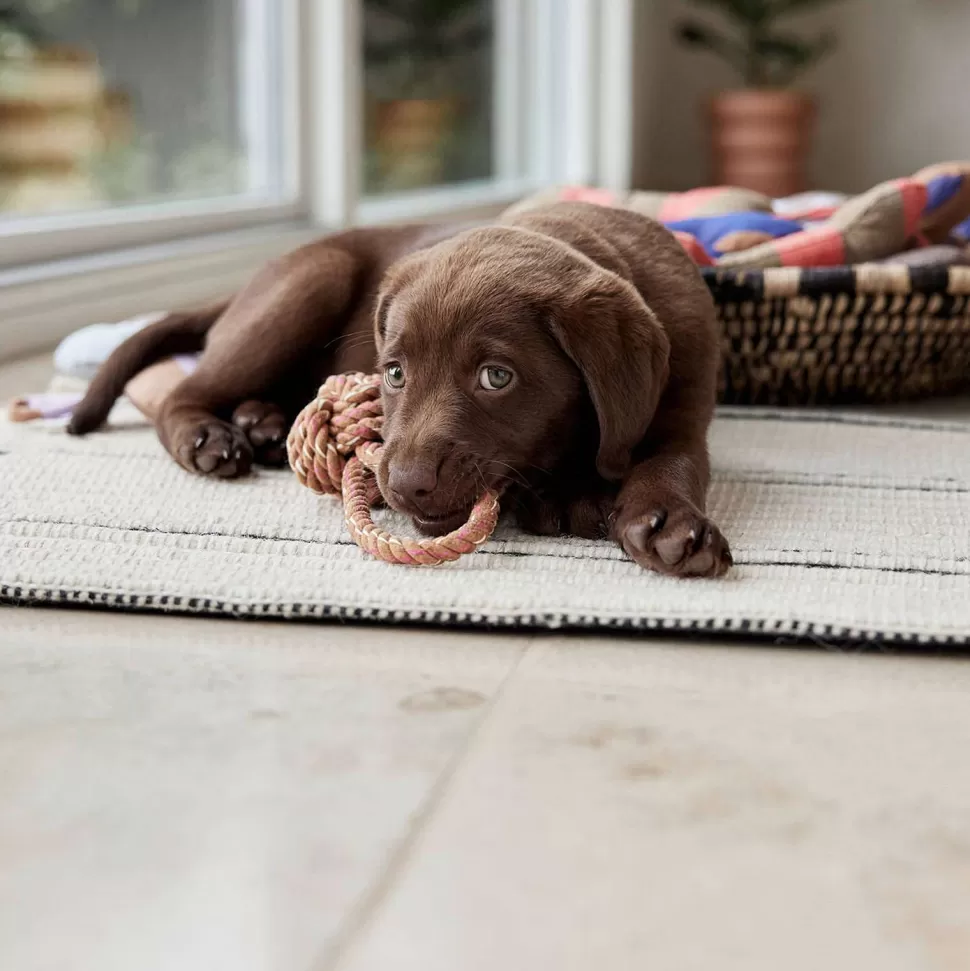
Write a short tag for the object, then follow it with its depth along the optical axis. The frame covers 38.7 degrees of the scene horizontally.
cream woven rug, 1.45
